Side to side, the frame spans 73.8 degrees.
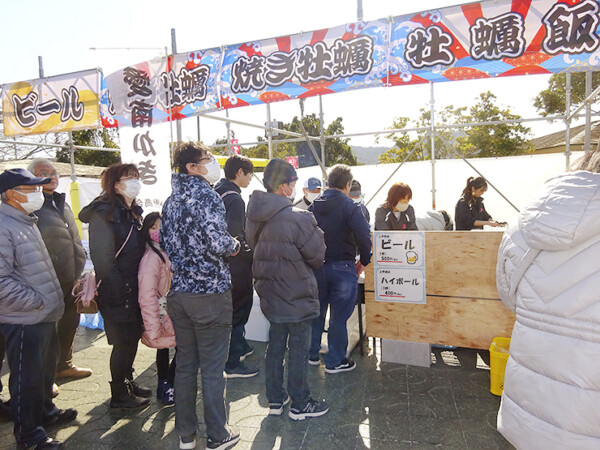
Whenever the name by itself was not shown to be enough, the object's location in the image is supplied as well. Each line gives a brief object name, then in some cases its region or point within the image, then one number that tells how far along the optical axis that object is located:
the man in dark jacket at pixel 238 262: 3.28
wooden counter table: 3.14
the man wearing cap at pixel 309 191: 4.44
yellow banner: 4.64
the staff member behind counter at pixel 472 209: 4.58
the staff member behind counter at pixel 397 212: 4.03
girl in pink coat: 2.79
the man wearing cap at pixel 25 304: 2.39
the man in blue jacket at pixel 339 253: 3.24
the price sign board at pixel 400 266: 3.37
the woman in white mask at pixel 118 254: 2.69
